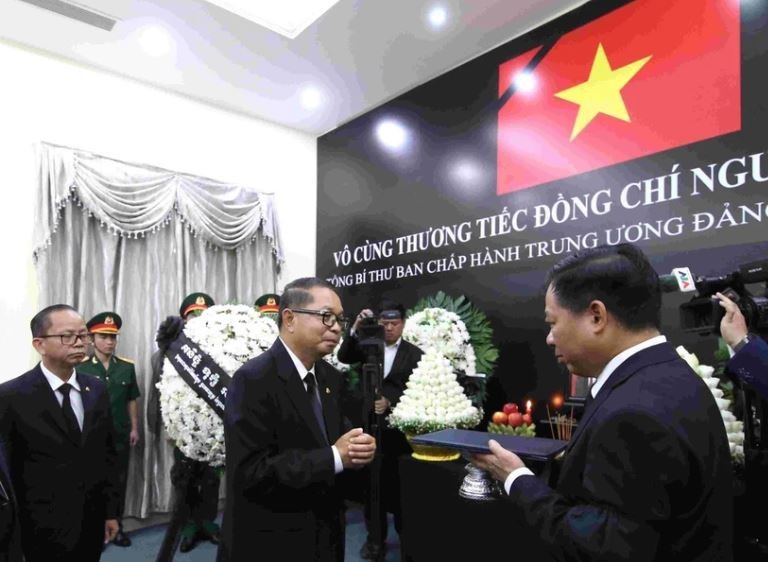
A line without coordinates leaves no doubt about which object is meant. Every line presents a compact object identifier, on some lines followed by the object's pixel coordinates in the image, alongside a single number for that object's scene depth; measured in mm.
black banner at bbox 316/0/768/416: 2734
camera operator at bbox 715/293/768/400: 1595
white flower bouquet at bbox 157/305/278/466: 2373
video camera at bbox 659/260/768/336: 1704
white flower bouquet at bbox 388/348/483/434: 2631
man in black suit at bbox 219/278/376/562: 1479
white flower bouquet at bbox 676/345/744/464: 1896
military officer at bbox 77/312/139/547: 3898
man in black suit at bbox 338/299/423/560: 3516
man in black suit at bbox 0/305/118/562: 2066
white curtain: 4020
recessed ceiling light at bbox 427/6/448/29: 3482
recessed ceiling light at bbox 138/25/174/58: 3820
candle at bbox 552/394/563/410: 3364
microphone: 1614
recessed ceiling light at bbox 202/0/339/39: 3621
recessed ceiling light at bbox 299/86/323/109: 4664
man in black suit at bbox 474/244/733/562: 902
